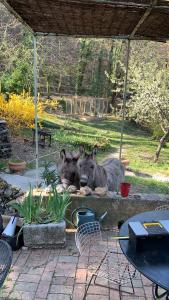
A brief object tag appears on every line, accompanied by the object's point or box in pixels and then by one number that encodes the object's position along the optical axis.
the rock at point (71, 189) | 3.29
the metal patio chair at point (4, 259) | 1.56
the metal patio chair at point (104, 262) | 2.30
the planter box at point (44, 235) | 2.85
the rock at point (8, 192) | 4.06
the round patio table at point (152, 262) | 1.50
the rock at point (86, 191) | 3.26
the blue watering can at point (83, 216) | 3.04
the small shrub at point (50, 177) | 3.79
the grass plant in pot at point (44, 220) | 2.86
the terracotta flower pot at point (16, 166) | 6.53
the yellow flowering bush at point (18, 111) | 8.15
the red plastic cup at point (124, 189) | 3.27
